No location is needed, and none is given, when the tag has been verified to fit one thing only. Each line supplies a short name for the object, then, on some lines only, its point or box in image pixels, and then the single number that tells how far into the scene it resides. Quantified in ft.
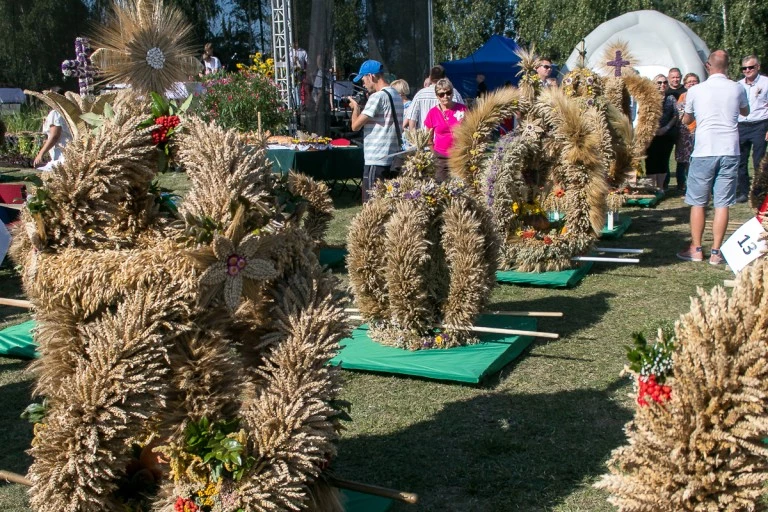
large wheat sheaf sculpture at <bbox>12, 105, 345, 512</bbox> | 8.77
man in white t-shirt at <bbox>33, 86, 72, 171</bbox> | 28.50
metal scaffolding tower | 46.57
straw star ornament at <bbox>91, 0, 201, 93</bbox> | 11.53
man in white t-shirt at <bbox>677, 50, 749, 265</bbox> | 23.65
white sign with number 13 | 12.34
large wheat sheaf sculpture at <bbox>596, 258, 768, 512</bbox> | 7.68
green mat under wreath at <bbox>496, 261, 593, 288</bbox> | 23.03
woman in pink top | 24.75
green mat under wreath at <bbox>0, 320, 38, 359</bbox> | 18.12
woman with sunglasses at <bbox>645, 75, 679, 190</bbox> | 37.58
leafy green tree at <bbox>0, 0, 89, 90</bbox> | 76.89
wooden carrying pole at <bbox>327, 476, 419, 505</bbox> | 9.82
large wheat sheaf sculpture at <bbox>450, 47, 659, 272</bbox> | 22.94
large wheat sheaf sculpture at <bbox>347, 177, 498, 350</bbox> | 16.89
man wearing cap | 25.16
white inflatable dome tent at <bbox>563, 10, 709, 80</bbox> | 64.13
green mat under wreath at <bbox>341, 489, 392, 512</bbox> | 10.93
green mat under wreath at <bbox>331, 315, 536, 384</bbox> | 15.80
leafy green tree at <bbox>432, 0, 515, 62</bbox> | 123.95
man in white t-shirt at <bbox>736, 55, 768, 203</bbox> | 32.89
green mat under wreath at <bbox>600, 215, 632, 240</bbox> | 29.21
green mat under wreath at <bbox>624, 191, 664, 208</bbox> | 36.52
